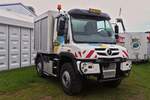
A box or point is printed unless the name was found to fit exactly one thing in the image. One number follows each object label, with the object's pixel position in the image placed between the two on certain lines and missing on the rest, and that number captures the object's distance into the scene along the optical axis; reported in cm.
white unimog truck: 346
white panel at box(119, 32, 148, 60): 851
